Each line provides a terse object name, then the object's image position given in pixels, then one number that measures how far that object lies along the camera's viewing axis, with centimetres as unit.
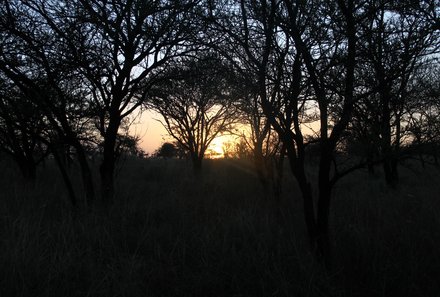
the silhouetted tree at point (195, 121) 1718
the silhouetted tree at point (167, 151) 4231
